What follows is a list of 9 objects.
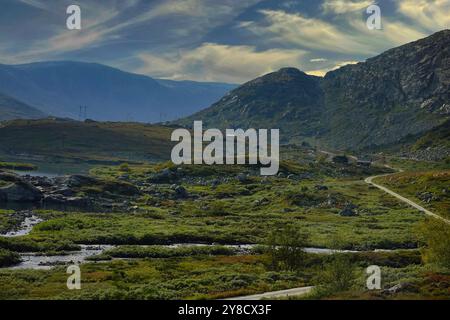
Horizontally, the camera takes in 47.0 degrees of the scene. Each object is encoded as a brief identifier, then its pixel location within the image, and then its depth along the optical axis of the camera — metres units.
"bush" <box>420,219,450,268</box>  60.22
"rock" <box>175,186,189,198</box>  159.62
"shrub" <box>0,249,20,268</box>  67.38
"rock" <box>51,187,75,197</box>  141.00
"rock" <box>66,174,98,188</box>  154.00
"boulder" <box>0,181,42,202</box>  131.38
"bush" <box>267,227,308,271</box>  68.38
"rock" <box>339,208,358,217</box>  133.38
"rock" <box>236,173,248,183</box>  192.65
